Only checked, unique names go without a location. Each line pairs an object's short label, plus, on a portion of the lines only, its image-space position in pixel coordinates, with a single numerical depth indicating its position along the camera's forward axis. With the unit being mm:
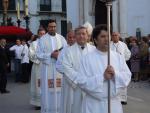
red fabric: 21938
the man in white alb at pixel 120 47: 11812
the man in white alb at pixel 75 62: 6941
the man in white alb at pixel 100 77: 5434
